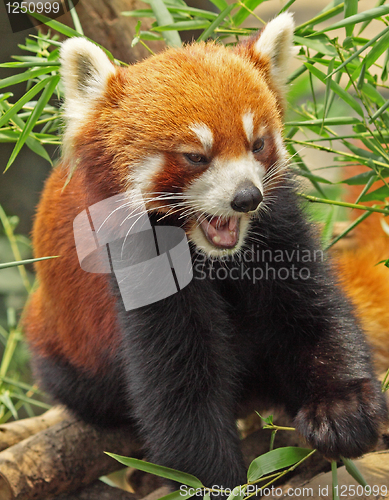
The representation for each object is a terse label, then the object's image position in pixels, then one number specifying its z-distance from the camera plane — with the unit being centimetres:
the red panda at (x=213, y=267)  338
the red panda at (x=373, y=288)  545
